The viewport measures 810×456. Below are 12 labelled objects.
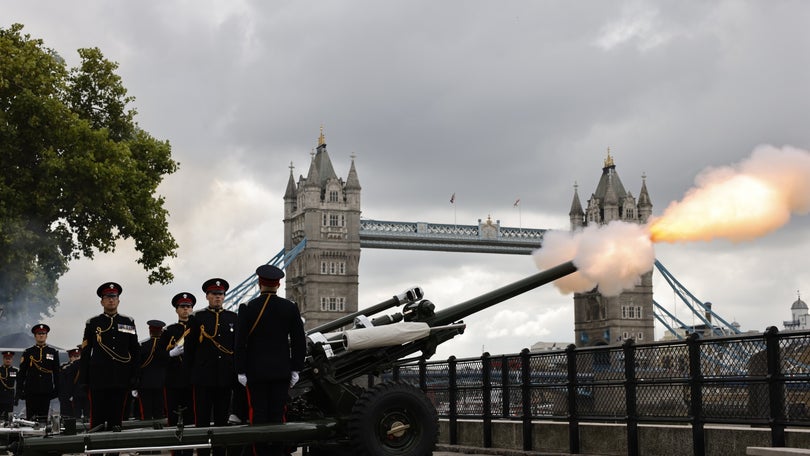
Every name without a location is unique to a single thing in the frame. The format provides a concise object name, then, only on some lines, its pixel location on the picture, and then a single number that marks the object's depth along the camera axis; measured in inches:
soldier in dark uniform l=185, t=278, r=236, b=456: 408.2
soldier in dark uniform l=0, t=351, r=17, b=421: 695.1
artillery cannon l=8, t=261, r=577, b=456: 352.5
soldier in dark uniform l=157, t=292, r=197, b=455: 451.8
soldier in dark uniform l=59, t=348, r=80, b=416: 725.3
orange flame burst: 475.5
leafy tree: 1282.0
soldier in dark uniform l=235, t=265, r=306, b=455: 366.0
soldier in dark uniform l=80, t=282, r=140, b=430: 434.0
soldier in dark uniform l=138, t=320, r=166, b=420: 580.2
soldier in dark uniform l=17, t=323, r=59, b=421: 637.9
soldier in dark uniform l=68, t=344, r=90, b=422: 713.8
